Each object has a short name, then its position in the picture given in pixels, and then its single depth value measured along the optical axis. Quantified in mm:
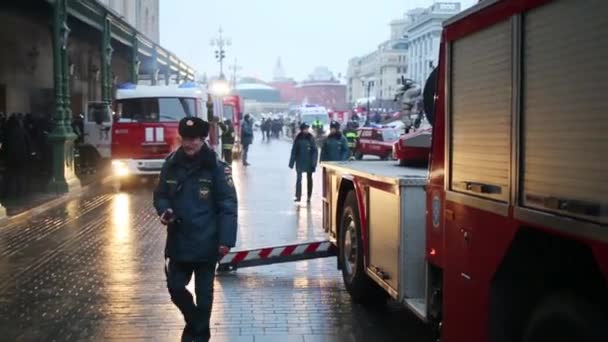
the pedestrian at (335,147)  16750
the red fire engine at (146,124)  21656
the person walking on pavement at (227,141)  28095
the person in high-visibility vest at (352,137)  36109
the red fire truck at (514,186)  3406
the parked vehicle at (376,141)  32512
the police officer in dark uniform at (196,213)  5875
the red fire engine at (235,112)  40203
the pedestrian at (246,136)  31328
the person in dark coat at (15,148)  18791
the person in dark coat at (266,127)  67119
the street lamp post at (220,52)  80750
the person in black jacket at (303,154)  17547
